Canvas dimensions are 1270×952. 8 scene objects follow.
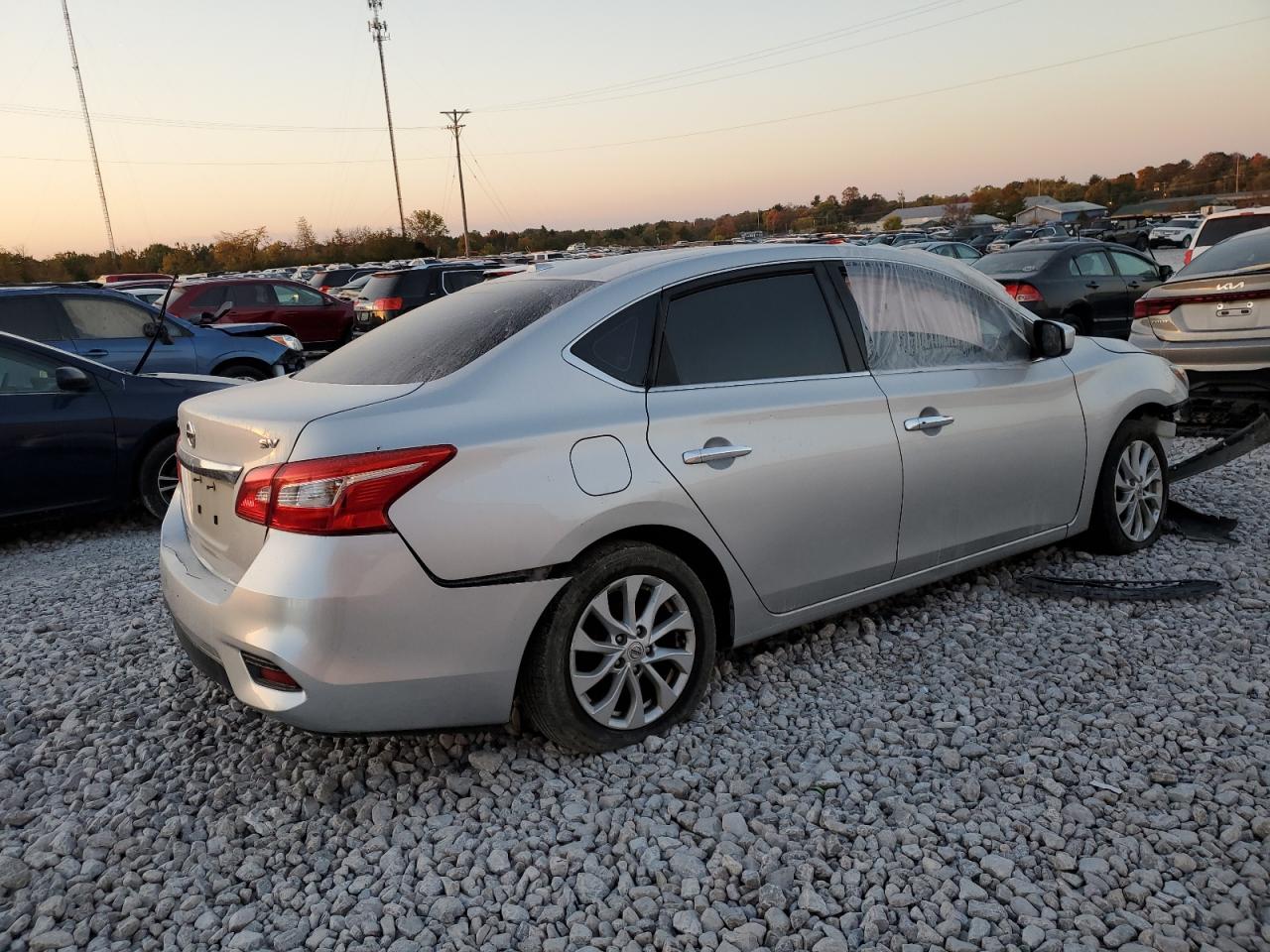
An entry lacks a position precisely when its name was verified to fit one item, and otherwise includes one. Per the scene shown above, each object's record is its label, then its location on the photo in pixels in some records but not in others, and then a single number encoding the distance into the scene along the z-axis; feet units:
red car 53.26
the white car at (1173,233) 126.14
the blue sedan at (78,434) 20.43
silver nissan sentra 9.41
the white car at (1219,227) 43.47
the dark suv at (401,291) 56.59
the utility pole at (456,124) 214.48
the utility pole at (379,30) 189.67
